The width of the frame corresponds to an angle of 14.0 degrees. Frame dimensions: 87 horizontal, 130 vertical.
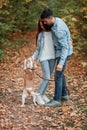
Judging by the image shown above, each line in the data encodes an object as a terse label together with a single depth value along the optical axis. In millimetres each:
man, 6763
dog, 7184
